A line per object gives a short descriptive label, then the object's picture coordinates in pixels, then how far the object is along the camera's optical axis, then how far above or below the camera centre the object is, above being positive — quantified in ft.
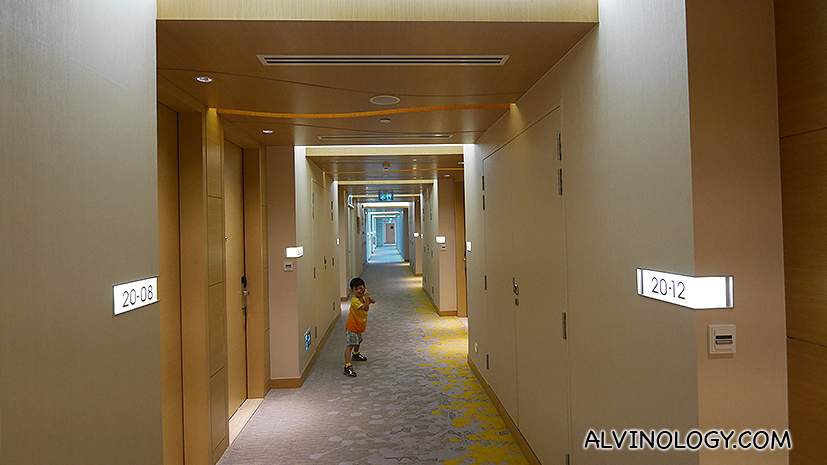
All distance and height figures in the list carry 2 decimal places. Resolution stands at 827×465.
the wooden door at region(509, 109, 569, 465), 9.77 -1.32
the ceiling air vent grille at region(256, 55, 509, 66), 8.70 +3.26
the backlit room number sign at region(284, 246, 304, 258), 18.28 -0.49
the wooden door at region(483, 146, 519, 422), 13.61 -1.35
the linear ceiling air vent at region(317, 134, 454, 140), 17.13 +3.61
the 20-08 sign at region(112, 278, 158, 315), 5.79 -0.67
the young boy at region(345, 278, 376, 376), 20.61 -3.32
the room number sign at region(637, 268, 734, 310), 5.19 -0.68
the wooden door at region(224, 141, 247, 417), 15.74 -1.22
